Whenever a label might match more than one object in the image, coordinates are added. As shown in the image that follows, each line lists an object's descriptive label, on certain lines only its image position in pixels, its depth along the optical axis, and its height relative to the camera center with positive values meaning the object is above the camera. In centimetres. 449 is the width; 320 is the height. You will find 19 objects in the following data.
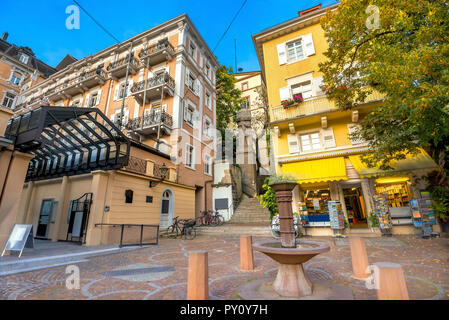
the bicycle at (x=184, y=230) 1112 -87
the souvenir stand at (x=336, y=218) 1003 -34
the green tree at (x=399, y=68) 534 +397
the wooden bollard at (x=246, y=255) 484 -100
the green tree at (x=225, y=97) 2380 +1353
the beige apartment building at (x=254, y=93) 2749 +1723
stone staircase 1487 -7
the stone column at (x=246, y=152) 2072 +658
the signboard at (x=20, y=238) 592 -58
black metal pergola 676 +332
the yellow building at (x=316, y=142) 1023 +401
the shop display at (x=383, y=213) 962 -15
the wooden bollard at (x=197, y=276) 254 -78
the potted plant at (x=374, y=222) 991 -58
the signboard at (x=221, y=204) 1670 +80
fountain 304 -60
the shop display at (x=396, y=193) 1045 +85
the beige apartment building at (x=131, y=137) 921 +402
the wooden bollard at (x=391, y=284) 191 -70
